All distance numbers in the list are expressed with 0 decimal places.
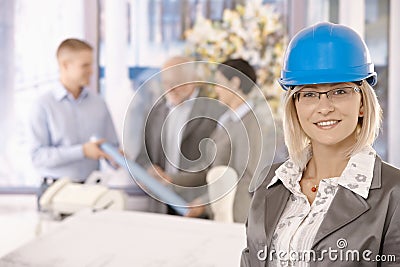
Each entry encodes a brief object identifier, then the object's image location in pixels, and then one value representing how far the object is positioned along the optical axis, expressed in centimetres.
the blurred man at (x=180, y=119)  236
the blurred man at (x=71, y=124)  338
